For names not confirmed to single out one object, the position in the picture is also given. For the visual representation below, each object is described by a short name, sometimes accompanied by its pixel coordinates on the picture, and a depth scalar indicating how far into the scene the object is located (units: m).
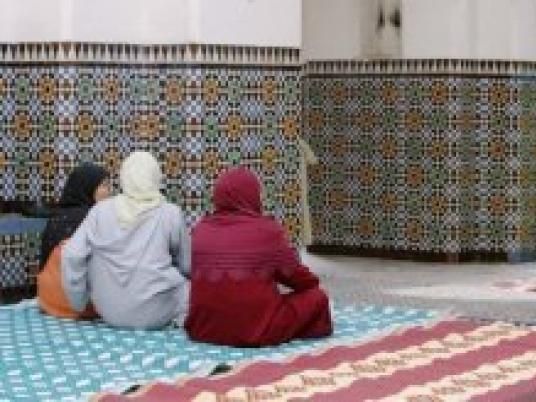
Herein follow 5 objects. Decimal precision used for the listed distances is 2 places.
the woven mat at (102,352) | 6.06
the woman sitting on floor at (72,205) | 8.29
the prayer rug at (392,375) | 5.67
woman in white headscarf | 7.42
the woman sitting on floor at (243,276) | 6.94
